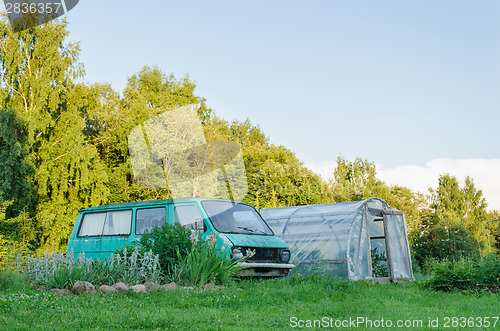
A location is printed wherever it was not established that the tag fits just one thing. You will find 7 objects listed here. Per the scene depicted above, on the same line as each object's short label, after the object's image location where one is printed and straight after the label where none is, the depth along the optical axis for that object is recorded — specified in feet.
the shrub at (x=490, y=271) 30.45
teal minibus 33.22
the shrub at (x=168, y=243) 29.63
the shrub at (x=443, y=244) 65.23
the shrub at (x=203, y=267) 27.99
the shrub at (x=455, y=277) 30.96
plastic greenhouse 42.91
